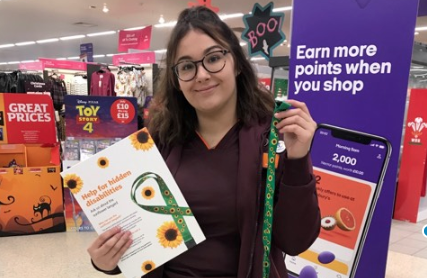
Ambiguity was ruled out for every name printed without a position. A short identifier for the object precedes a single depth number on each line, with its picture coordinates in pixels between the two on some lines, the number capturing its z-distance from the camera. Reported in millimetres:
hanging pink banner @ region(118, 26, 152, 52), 10945
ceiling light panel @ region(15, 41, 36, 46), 17406
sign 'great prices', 4008
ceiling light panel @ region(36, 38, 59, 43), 16734
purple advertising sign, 1579
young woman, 965
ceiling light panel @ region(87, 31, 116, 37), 15073
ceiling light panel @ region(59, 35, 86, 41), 15883
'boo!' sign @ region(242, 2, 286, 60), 3971
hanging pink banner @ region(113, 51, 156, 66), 7051
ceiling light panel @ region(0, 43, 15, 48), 18203
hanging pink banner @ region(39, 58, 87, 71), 8539
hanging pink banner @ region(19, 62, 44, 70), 11531
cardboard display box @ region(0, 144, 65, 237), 3844
